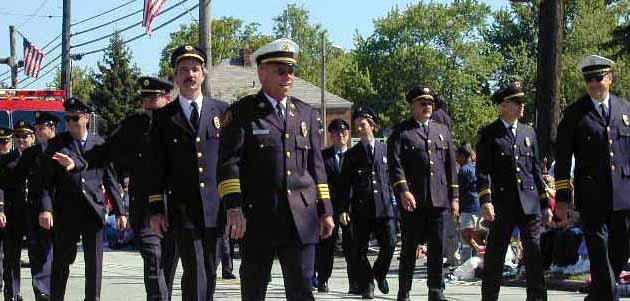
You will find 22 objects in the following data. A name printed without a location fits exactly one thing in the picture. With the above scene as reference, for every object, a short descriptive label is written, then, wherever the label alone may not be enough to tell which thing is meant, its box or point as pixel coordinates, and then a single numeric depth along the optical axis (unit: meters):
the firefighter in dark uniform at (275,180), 7.30
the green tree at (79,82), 88.07
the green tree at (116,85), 64.12
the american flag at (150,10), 28.62
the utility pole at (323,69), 54.54
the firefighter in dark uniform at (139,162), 9.53
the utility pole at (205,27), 20.08
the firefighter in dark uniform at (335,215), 13.09
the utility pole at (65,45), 38.75
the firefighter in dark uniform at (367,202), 12.76
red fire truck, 24.89
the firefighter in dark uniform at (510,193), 10.26
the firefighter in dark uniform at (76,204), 10.12
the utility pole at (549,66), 17.86
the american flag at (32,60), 43.59
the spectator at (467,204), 16.98
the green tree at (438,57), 95.00
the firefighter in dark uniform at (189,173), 8.13
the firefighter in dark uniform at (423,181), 11.19
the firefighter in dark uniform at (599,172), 9.02
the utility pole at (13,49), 54.36
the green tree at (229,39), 98.36
